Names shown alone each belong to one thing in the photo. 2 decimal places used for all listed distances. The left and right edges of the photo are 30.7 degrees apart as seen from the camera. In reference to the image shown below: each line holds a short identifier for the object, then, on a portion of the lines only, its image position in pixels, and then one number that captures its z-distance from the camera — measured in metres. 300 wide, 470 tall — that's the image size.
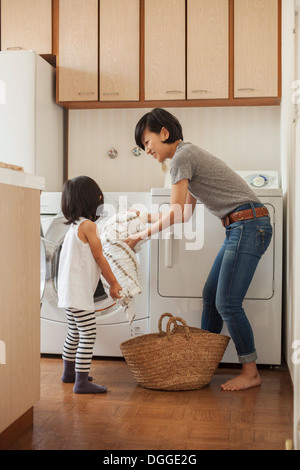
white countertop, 1.56
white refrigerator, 3.07
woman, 2.27
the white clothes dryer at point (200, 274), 2.66
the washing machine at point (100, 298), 2.78
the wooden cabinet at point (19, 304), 1.55
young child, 2.24
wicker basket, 2.25
